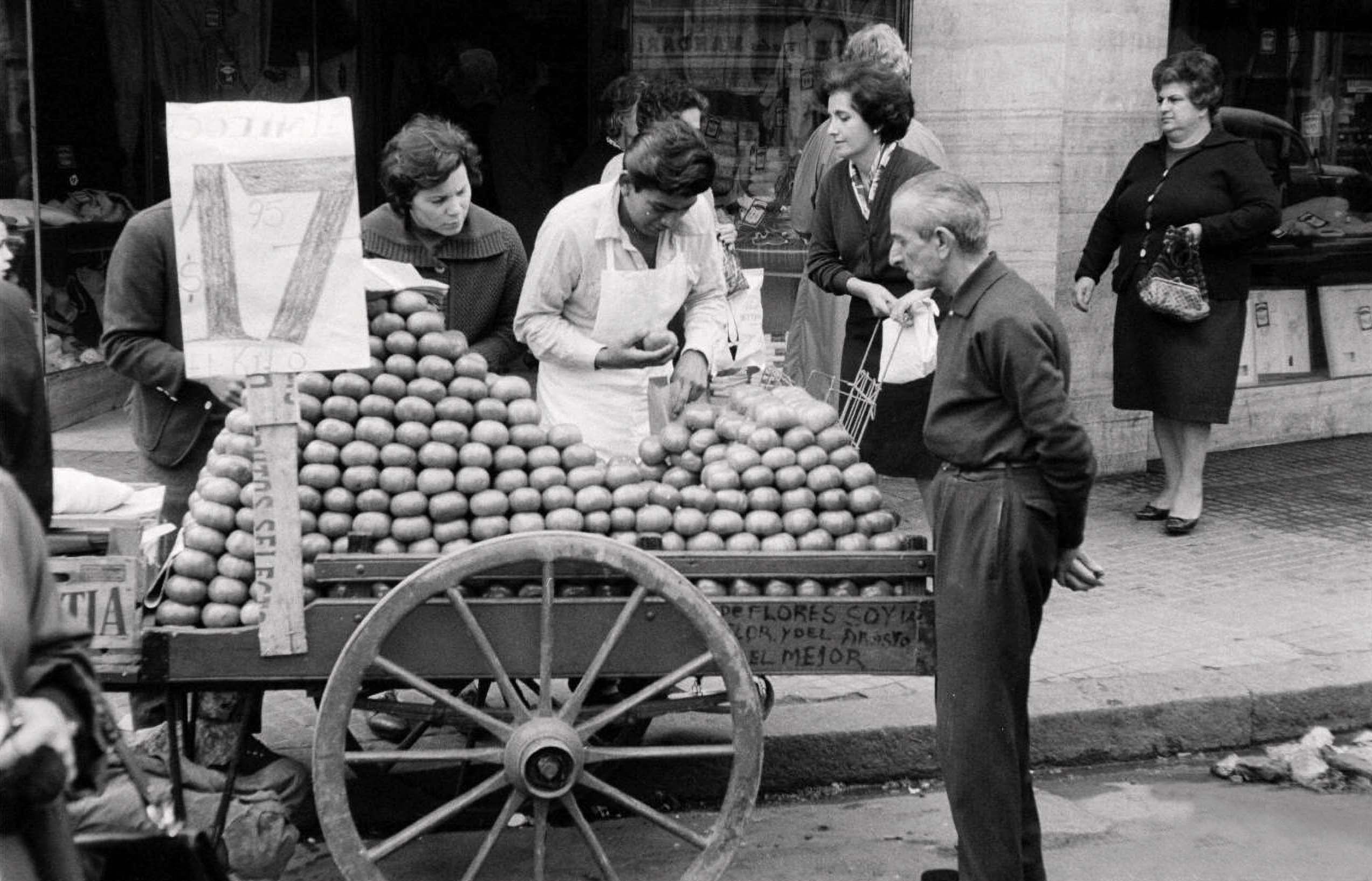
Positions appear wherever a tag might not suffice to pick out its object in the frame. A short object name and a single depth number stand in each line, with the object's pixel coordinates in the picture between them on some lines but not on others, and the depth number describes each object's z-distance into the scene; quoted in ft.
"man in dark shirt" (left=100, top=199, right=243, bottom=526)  16.62
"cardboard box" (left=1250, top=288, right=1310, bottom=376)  34.55
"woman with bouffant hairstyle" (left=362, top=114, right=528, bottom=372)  17.16
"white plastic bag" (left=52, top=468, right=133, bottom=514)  14.82
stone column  28.99
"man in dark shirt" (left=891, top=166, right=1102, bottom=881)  14.01
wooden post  13.98
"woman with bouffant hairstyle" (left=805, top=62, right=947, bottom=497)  20.66
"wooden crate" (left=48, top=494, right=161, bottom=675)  13.96
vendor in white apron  17.28
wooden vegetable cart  14.01
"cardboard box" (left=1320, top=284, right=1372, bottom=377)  35.27
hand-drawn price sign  13.73
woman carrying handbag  26.30
